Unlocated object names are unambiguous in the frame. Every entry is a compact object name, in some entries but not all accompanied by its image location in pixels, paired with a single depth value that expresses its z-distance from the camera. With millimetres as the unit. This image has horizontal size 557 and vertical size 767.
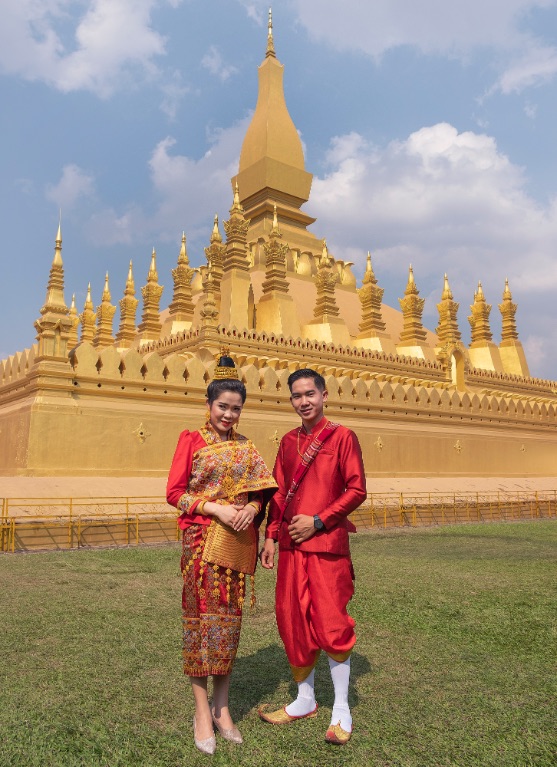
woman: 3162
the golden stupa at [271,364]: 12625
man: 3328
